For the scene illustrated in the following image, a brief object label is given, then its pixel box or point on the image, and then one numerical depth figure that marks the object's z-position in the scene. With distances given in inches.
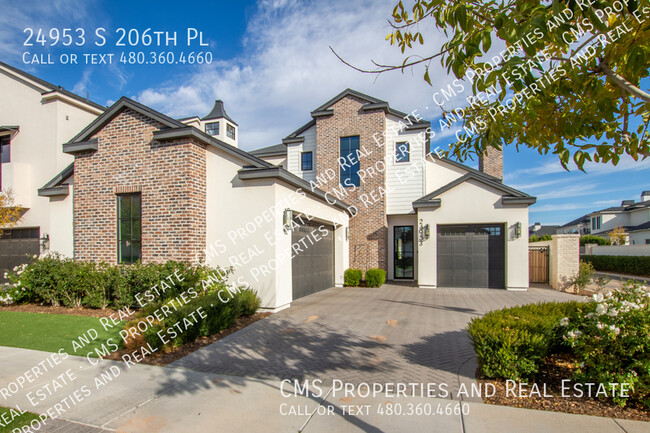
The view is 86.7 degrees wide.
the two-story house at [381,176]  648.4
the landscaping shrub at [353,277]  613.6
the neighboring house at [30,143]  601.9
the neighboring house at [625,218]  1544.0
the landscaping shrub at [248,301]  328.5
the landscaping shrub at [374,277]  595.4
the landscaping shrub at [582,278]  530.4
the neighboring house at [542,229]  2552.7
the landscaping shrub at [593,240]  1373.6
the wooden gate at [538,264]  607.2
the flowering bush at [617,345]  154.1
